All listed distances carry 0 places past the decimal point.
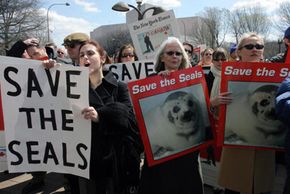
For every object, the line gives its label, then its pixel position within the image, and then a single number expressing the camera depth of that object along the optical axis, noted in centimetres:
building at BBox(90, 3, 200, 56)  6069
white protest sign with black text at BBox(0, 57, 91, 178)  261
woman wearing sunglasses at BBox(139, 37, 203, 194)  273
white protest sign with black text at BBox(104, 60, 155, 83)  486
